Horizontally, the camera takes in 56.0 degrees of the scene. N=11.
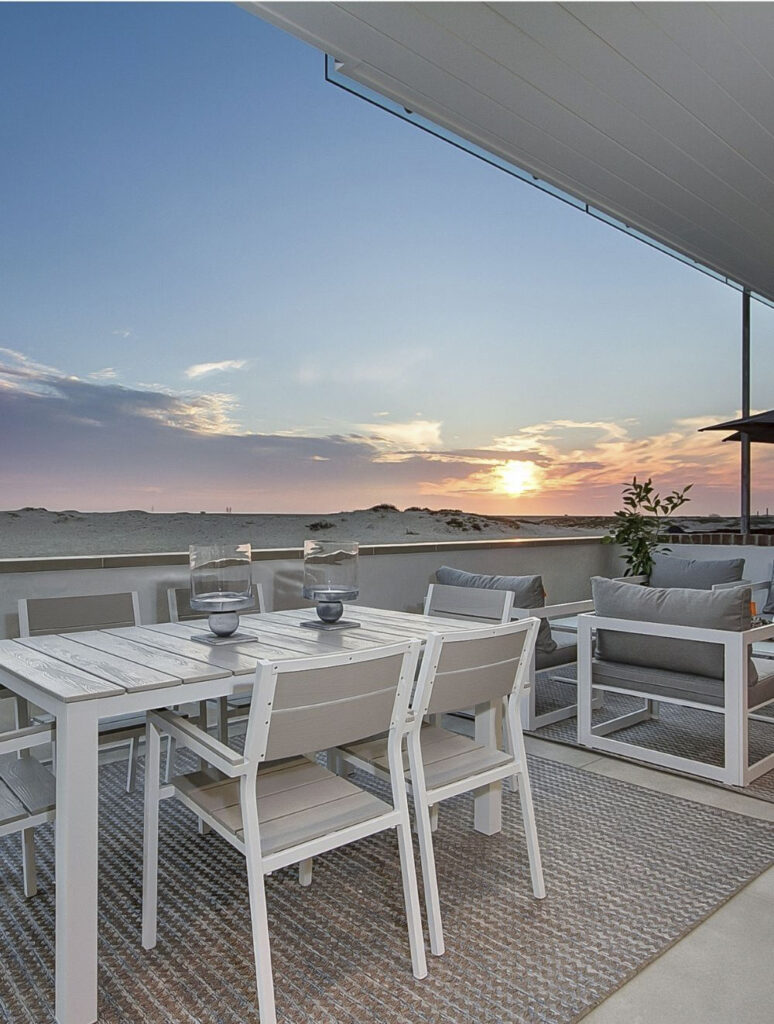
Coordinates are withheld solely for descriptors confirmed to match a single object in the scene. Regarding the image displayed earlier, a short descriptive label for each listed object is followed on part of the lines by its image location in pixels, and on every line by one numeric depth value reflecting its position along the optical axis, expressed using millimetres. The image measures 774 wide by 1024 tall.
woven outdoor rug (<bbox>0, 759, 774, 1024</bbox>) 1664
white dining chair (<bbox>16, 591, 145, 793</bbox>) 2551
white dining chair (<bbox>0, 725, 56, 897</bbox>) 1784
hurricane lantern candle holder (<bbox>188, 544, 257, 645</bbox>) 2297
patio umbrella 6074
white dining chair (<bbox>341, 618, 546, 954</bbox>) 1908
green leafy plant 6082
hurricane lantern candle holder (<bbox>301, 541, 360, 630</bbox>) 2582
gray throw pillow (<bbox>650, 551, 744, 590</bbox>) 4527
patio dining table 1584
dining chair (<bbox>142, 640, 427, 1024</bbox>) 1562
